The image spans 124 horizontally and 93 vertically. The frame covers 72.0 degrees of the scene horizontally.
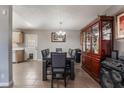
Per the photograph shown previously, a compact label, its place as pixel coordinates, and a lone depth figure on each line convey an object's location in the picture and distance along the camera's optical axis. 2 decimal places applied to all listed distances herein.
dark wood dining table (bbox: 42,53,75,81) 2.89
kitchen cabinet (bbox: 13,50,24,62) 5.53
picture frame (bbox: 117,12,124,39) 2.23
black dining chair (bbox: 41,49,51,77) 2.88
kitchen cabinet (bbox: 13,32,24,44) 6.06
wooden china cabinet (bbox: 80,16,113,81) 2.62
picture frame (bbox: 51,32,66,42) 6.51
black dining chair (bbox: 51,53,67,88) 2.53
